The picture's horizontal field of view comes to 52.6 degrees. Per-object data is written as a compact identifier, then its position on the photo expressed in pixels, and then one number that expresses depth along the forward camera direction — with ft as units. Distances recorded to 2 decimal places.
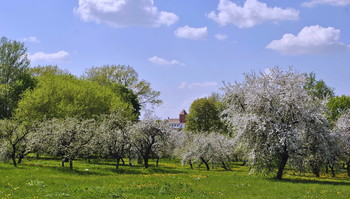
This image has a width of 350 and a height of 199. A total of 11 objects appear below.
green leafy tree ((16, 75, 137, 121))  184.89
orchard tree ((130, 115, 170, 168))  139.85
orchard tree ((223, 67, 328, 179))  96.22
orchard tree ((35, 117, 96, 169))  118.08
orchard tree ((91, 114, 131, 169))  132.05
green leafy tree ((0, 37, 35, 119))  235.81
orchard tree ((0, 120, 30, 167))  116.98
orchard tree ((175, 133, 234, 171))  168.04
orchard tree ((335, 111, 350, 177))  126.41
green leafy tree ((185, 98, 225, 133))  340.59
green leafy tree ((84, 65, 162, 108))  329.52
